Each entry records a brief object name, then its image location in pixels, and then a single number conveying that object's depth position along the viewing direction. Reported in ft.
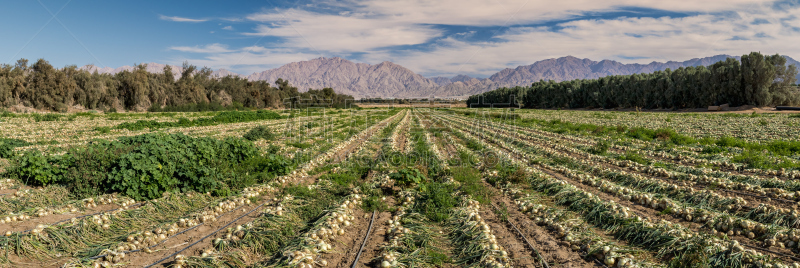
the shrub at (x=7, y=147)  42.11
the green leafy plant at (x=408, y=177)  31.96
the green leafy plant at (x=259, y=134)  64.27
